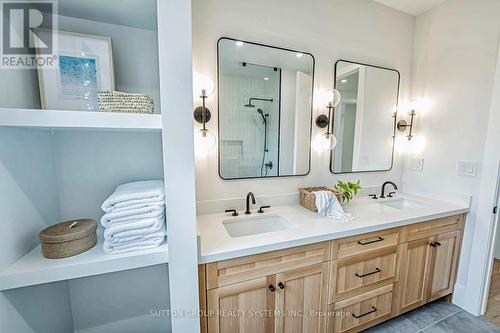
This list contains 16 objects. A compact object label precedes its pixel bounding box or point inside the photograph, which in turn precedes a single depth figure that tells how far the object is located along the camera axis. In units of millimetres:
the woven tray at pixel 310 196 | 1604
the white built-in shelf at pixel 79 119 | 670
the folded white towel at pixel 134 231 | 818
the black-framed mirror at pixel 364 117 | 1891
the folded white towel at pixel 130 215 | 826
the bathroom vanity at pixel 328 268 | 1071
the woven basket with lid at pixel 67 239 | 785
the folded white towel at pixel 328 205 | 1511
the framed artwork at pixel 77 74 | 930
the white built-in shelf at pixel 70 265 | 710
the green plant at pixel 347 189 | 1700
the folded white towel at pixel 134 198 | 834
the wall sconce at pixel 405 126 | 2163
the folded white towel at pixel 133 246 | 824
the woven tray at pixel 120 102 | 797
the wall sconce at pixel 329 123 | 1785
